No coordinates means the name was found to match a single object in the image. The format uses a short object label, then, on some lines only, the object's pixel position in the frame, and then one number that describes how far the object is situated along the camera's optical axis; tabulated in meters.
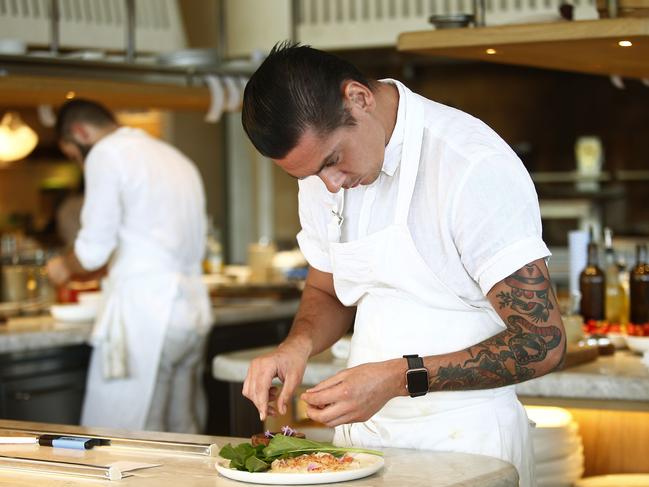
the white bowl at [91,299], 5.18
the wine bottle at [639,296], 4.01
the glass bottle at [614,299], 4.26
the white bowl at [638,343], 3.68
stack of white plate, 3.34
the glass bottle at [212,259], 7.34
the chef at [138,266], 4.90
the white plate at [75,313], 5.13
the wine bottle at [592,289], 4.18
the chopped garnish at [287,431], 2.26
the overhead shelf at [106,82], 5.16
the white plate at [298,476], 2.05
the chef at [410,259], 2.25
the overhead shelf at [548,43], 3.18
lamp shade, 6.00
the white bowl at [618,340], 3.94
